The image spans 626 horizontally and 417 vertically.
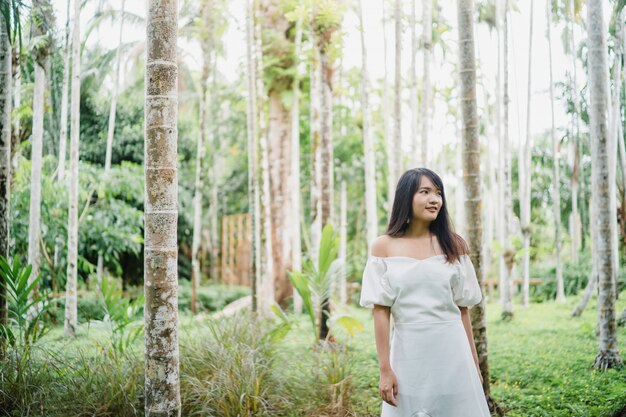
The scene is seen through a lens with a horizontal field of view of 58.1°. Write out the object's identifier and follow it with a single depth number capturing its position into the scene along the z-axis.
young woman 2.32
